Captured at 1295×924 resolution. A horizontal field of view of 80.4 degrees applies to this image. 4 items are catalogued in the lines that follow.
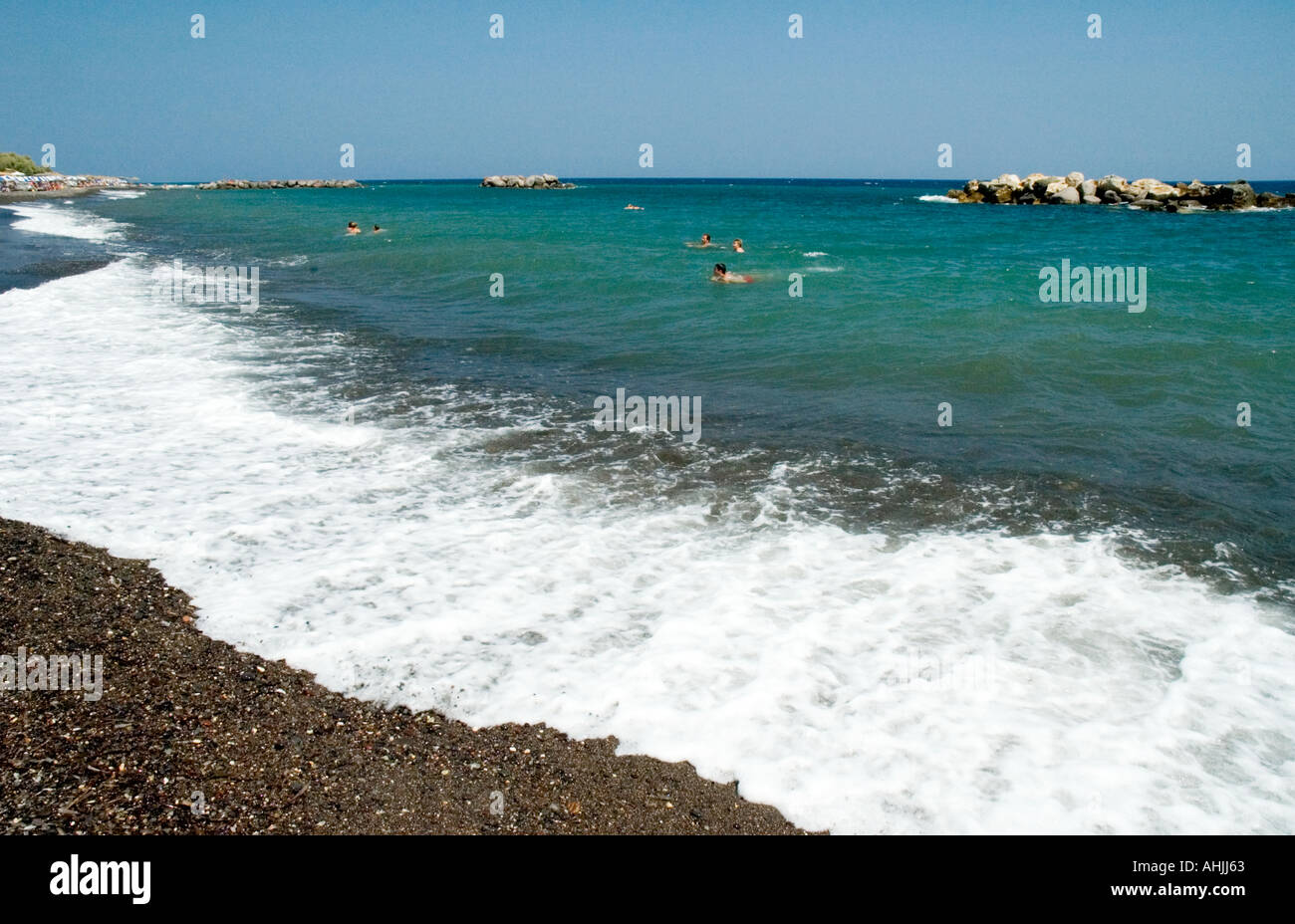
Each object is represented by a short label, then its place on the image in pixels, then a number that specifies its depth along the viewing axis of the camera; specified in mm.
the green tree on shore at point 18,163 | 90688
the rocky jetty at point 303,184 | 164175
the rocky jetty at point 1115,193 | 61781
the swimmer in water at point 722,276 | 23547
